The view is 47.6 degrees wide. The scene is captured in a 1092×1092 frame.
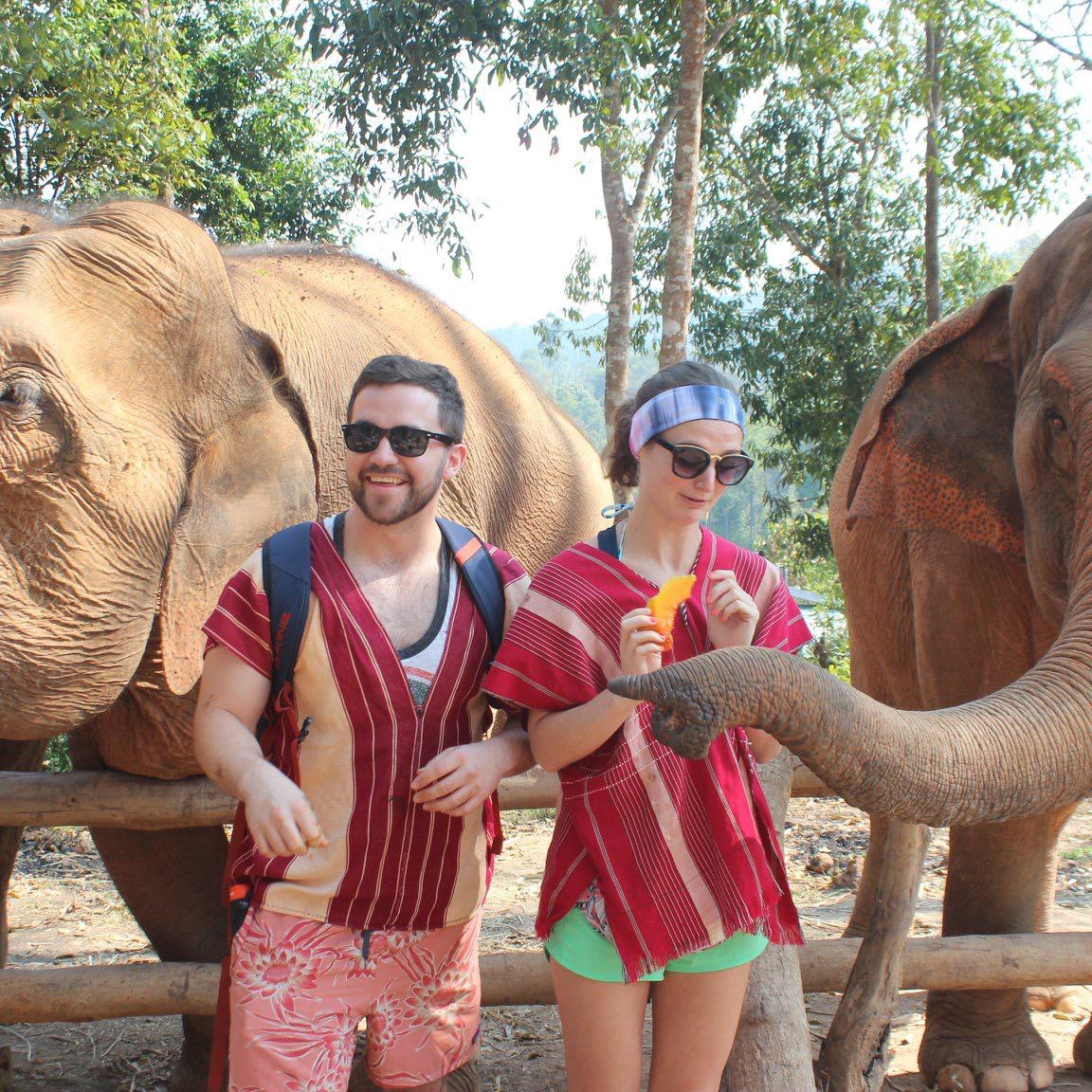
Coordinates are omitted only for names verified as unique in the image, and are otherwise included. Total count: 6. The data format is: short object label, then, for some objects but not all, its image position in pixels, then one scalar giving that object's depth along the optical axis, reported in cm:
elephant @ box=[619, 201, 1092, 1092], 280
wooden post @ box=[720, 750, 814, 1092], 256
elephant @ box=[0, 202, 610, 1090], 263
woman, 200
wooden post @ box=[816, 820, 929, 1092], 312
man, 199
